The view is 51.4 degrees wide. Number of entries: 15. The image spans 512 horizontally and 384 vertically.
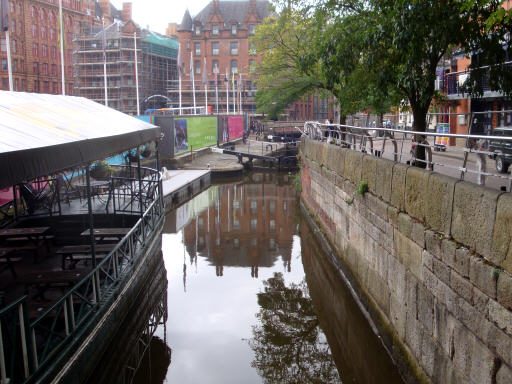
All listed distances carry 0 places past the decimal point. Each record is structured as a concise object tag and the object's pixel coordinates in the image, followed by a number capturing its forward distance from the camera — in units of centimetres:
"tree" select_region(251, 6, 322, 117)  2450
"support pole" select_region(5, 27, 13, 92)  1949
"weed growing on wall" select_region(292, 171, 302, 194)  2442
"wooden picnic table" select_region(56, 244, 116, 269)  936
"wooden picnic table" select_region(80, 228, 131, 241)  1088
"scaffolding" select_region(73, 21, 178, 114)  6538
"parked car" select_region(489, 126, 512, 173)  900
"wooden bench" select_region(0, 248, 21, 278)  877
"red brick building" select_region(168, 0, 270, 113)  8531
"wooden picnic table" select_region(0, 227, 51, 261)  992
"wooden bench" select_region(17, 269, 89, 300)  775
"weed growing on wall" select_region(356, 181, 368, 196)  1025
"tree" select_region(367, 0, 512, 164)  923
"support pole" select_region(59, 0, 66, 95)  2581
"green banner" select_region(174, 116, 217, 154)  3341
